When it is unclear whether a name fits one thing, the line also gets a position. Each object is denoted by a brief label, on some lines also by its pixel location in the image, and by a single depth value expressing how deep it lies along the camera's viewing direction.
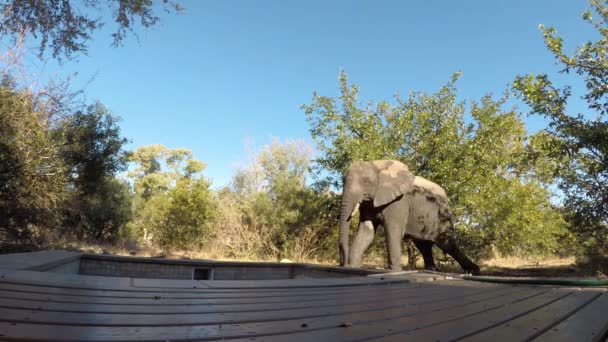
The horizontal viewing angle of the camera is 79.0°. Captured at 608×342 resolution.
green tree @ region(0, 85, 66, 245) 9.21
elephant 8.37
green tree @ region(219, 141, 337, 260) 13.80
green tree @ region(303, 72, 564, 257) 11.04
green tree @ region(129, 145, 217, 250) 15.03
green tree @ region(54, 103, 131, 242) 11.32
